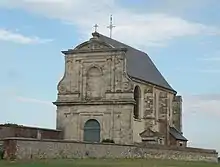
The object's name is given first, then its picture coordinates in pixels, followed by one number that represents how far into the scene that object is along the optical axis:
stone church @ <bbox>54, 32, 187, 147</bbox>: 51.84
